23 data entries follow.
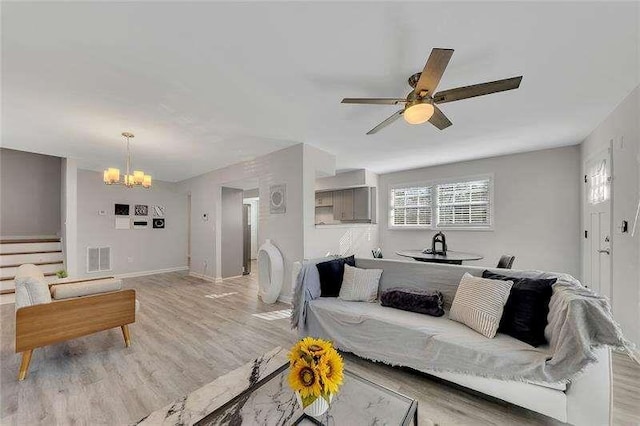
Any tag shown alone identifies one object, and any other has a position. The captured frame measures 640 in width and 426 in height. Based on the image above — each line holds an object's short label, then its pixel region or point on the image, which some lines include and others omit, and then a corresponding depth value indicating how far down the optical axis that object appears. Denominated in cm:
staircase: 411
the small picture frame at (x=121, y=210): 586
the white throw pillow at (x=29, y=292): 205
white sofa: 138
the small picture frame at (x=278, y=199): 410
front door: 286
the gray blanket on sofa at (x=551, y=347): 137
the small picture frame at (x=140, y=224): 612
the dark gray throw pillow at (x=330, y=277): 273
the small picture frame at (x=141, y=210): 615
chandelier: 348
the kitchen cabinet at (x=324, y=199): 674
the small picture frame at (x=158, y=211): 645
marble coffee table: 115
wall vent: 547
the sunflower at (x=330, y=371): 106
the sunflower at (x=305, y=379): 106
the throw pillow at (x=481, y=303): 180
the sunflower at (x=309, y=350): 112
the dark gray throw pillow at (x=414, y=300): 216
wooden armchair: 200
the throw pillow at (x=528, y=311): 171
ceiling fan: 150
